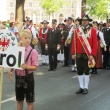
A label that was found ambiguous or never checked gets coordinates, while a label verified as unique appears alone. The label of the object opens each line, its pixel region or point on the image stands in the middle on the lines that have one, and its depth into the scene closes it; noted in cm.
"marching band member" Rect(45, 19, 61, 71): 1588
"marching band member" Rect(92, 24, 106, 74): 1459
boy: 651
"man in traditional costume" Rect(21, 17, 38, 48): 1627
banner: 605
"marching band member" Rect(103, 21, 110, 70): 1645
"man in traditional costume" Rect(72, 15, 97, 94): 1002
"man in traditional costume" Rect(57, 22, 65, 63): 1715
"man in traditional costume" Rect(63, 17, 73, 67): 1657
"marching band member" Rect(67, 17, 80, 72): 1043
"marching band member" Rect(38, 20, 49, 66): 1752
